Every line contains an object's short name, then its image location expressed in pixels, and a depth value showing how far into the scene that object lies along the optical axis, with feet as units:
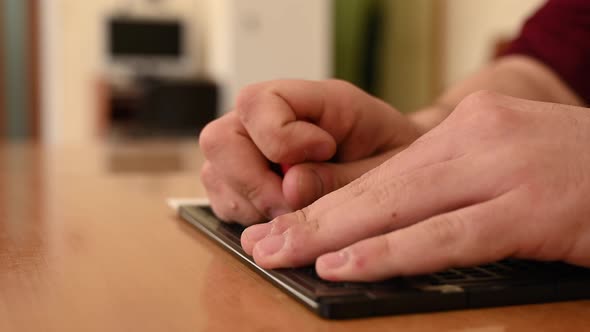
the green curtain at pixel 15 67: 18.06
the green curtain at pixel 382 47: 15.25
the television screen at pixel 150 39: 17.42
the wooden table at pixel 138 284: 1.08
